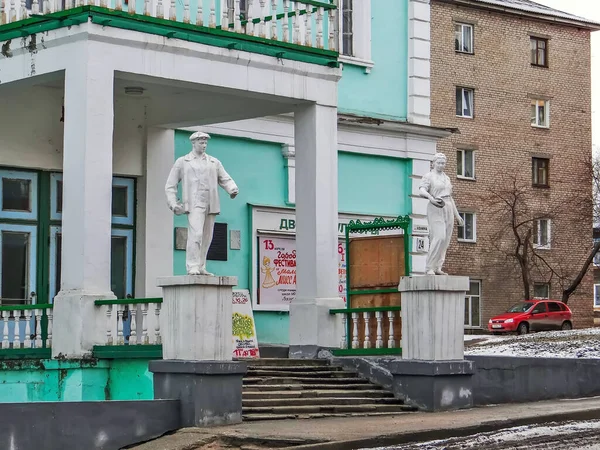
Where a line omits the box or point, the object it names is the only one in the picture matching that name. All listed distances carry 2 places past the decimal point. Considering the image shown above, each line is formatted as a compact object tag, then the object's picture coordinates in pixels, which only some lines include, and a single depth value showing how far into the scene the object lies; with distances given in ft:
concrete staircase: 54.75
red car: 163.84
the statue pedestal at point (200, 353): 50.65
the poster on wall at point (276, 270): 76.79
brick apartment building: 180.45
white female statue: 59.62
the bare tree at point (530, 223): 181.16
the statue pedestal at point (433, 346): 57.52
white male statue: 53.47
